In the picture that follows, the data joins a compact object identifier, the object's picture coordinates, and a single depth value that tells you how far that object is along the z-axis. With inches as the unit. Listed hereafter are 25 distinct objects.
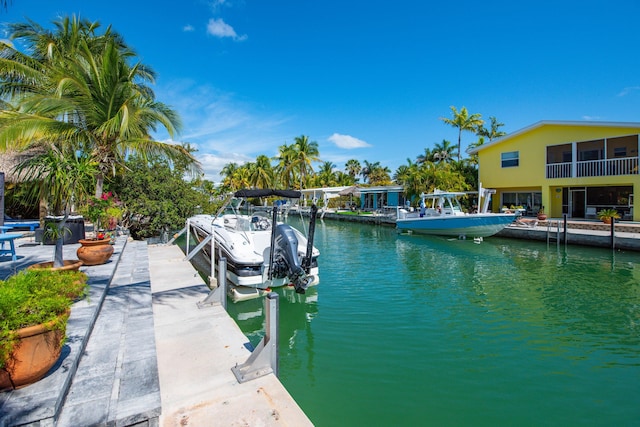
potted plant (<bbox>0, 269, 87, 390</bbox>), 88.1
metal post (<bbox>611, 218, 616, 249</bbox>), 509.0
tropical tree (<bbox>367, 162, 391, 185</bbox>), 2290.8
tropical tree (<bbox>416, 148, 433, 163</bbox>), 1555.1
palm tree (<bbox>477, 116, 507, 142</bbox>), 1444.4
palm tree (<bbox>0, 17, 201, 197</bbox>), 311.9
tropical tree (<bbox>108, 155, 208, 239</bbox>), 451.5
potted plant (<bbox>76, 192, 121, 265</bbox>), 247.0
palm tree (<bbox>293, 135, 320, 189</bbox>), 1540.4
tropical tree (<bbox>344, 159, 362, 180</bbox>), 2495.1
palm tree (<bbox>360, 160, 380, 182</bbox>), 2536.9
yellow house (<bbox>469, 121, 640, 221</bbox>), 674.8
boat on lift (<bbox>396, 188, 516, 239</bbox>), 605.3
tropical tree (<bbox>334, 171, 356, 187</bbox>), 1812.9
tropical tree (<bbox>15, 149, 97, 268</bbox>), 180.8
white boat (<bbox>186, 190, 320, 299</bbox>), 239.1
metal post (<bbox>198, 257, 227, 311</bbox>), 200.2
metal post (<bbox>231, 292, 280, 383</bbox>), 123.6
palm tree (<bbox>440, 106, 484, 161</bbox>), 1309.1
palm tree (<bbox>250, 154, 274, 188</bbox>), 1779.0
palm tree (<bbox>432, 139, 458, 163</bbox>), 1464.1
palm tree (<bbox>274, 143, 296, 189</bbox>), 1565.0
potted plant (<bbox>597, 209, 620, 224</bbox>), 603.3
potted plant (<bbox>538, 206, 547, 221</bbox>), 711.7
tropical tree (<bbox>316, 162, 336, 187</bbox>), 1819.6
